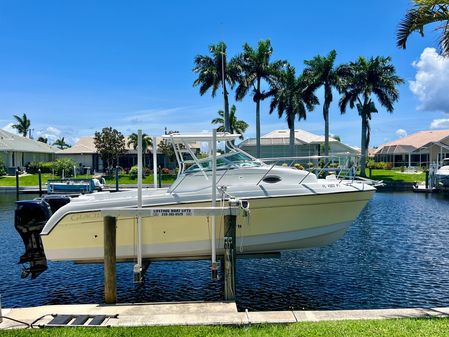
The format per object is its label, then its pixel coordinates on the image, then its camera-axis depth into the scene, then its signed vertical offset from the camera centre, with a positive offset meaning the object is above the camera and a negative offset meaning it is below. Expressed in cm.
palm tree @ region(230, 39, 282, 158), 4950 +1149
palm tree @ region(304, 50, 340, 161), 4941 +1027
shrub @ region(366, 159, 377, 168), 5801 +8
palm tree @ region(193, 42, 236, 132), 4800 +1065
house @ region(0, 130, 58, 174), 5475 +248
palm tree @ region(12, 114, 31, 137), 9531 +983
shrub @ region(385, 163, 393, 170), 5851 -22
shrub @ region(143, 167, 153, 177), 4786 -49
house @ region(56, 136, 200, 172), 6116 +141
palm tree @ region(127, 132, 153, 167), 5891 +364
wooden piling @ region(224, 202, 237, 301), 831 -177
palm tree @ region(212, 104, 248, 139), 5856 +620
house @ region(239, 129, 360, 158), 5881 +284
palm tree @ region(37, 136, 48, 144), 10682 +747
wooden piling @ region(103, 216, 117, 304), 838 -172
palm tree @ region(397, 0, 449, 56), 877 +308
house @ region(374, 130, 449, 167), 6197 +212
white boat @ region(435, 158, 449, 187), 3806 -118
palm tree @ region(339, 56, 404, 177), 4947 +924
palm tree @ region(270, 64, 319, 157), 5019 +811
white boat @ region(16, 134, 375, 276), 976 -114
